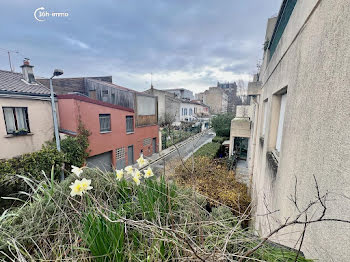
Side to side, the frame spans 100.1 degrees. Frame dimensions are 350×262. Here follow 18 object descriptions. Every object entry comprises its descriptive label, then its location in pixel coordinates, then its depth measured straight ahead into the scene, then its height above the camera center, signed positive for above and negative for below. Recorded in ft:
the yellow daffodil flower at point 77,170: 7.33 -2.98
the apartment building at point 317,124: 3.40 -0.34
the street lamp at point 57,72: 23.38 +6.21
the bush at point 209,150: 36.76 -10.38
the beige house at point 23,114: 26.50 -0.62
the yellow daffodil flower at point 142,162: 9.23 -3.16
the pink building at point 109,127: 34.15 -4.56
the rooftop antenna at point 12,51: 37.38 +17.44
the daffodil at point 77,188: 6.03 -3.17
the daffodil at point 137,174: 7.86 -3.33
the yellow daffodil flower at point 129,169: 8.35 -3.33
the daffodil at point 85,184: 6.13 -3.04
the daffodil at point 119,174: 8.30 -3.53
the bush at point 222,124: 67.82 -5.42
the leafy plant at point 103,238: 4.74 -4.23
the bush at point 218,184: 17.94 -9.95
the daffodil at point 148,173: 8.12 -3.40
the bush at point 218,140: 59.39 -11.17
